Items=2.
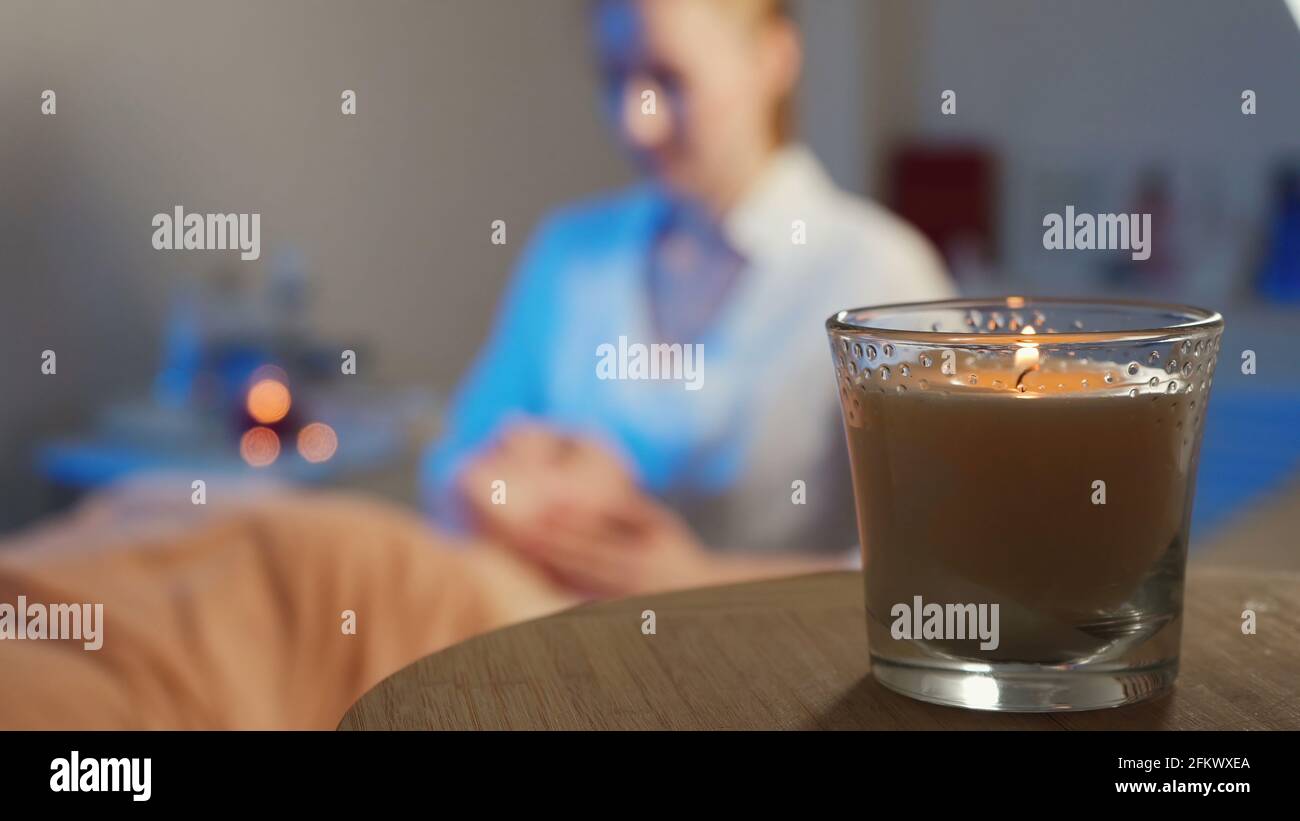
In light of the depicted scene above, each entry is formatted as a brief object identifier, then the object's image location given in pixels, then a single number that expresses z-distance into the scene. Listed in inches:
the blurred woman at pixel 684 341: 100.7
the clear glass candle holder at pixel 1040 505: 20.1
